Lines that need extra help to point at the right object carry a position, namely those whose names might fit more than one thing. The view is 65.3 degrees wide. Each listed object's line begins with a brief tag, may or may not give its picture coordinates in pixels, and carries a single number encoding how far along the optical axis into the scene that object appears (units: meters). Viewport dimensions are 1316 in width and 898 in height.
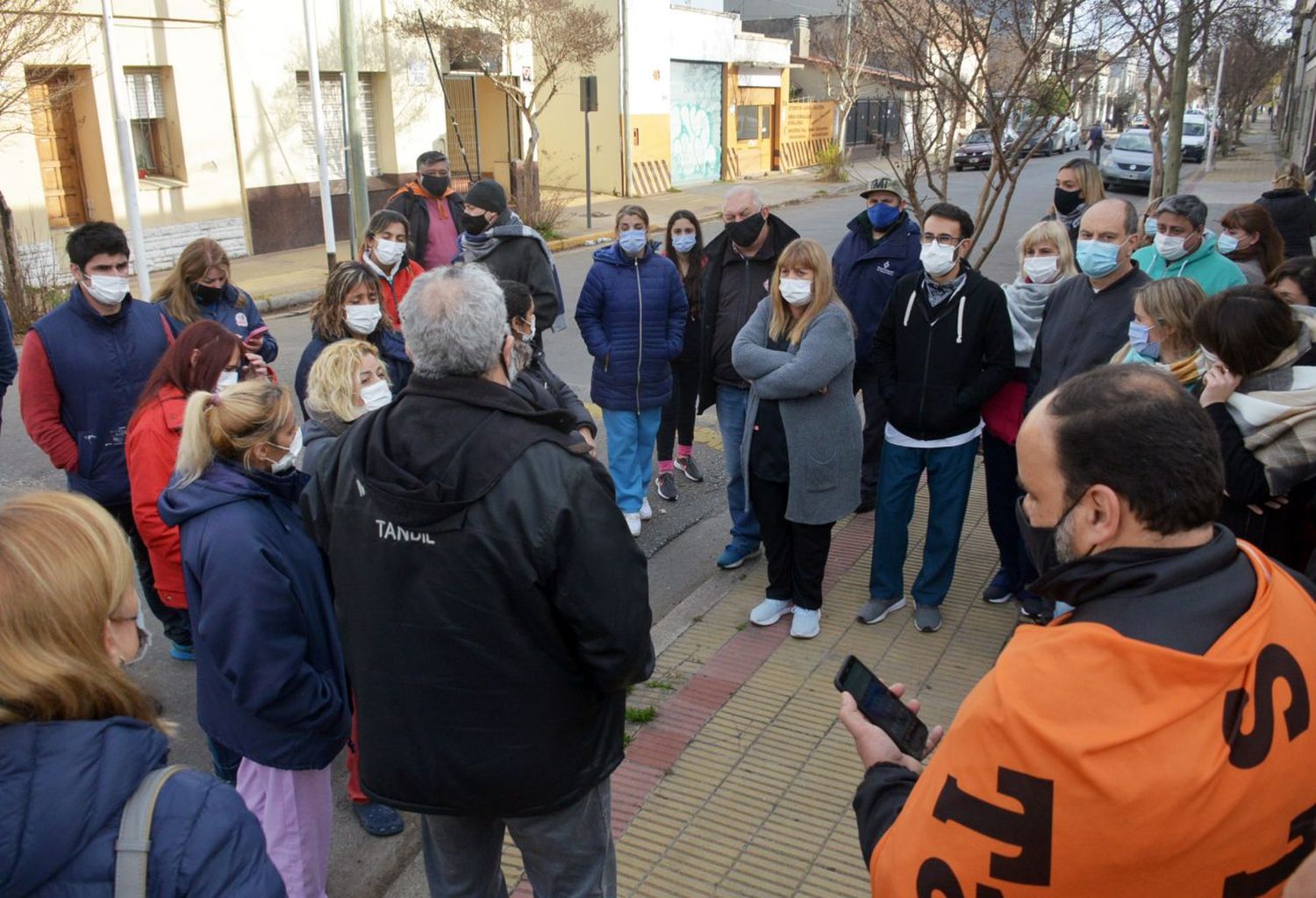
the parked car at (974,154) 31.80
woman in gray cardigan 4.42
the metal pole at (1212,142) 29.98
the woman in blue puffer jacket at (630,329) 5.83
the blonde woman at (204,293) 5.01
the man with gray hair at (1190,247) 4.81
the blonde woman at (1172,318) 3.66
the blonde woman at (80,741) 1.38
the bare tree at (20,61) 10.27
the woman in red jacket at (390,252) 5.89
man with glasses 4.46
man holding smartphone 1.42
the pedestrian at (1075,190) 6.47
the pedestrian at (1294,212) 8.18
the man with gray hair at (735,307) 5.48
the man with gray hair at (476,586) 2.21
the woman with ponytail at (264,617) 2.66
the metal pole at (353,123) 13.62
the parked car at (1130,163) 25.86
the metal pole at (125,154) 11.43
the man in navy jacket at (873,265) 5.96
